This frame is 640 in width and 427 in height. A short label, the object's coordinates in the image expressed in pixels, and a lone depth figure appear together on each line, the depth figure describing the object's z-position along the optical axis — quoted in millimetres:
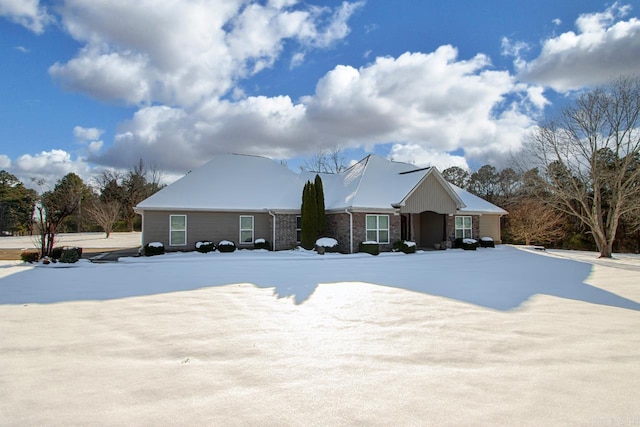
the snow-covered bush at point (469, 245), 22625
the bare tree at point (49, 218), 16766
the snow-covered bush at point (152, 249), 18672
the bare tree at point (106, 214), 35312
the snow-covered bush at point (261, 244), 21141
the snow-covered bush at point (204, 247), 19500
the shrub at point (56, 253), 16609
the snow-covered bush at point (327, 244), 19734
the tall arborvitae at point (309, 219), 20688
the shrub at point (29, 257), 16094
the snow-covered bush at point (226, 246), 19845
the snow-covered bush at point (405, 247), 20375
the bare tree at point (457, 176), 49125
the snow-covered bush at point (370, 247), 19531
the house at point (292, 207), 20094
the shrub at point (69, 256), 15953
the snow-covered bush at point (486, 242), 24453
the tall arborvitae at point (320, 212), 20812
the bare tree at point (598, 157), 19719
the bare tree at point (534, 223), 28531
